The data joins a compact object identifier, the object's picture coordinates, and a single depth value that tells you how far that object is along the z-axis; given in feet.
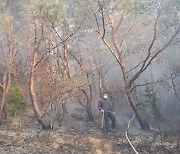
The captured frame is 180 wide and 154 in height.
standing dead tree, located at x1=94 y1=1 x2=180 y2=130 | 28.86
